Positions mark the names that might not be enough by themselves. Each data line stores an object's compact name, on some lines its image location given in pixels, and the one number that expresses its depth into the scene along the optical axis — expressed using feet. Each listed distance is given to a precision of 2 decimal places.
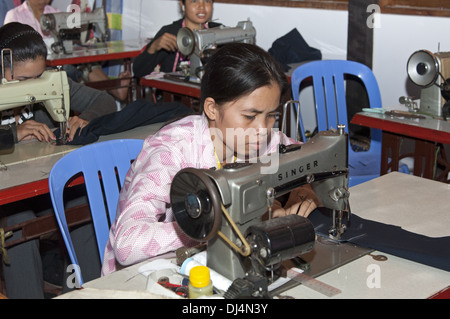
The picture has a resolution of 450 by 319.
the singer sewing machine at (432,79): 9.90
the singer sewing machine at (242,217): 4.52
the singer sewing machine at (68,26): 15.71
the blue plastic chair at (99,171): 6.67
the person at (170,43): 14.39
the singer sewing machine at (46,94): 8.15
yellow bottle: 4.45
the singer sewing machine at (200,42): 12.82
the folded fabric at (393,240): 5.23
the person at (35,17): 17.22
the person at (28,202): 8.82
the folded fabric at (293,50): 14.61
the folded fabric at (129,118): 9.18
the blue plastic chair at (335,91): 11.27
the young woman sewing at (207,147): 5.53
